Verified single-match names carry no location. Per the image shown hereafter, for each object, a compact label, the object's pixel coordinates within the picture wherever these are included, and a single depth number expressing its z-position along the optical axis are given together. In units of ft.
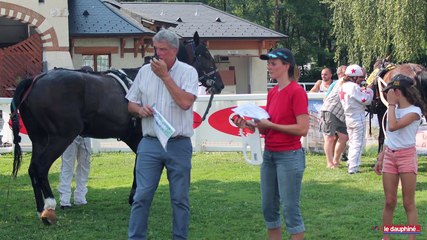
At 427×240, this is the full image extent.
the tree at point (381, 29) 99.86
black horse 27.86
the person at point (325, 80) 49.96
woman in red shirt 19.76
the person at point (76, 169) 30.71
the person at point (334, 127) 42.68
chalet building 86.22
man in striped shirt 20.25
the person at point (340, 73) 43.51
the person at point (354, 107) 40.47
